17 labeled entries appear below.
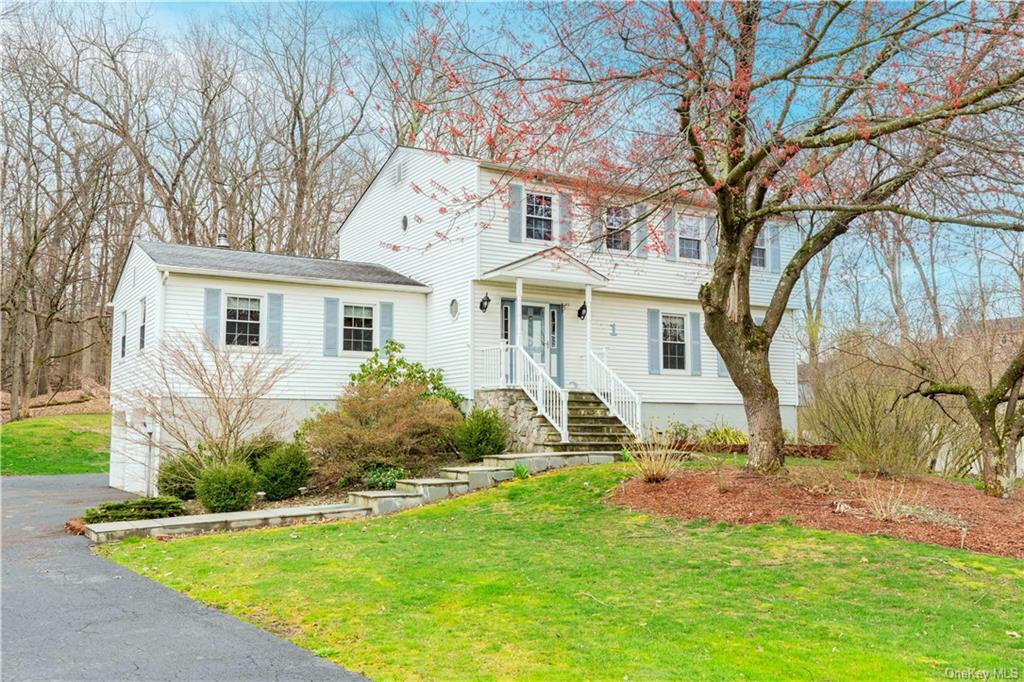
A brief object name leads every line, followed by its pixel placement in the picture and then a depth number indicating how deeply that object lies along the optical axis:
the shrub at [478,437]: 14.19
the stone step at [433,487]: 12.12
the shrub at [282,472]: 13.22
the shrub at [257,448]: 13.51
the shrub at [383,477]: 13.11
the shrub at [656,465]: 10.78
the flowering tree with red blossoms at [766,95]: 7.75
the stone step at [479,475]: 12.54
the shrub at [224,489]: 11.85
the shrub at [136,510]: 11.09
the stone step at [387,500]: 11.76
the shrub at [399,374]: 16.08
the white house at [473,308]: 15.56
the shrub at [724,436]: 17.15
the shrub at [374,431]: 13.38
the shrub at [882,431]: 11.55
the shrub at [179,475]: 13.27
